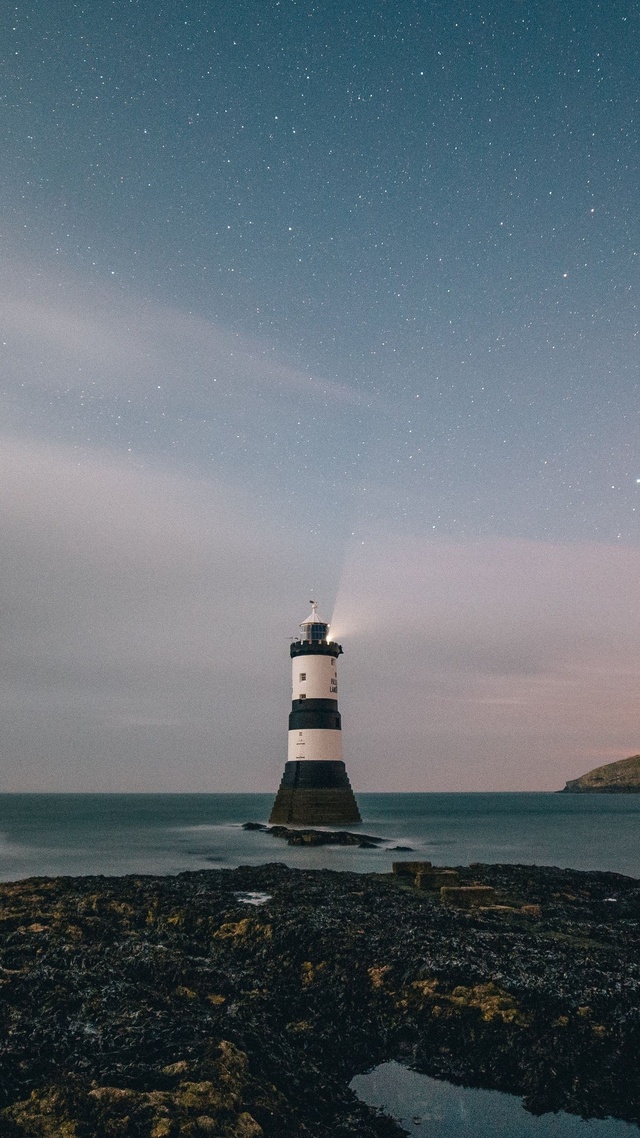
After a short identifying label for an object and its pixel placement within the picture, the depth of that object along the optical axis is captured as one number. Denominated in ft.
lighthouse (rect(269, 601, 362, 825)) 173.99
